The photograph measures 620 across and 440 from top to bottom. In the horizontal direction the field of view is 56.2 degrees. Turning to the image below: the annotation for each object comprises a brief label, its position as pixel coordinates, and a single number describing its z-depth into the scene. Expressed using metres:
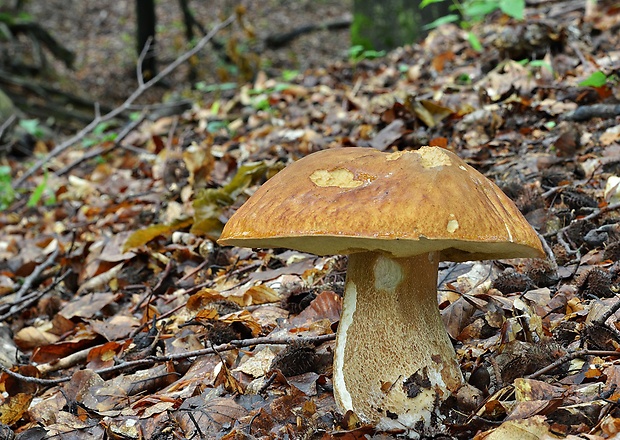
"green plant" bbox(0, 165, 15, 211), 6.13
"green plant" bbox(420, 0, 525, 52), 4.60
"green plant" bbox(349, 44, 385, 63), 6.94
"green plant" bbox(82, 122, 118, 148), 6.99
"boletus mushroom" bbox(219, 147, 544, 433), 1.39
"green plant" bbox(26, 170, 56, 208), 5.18
